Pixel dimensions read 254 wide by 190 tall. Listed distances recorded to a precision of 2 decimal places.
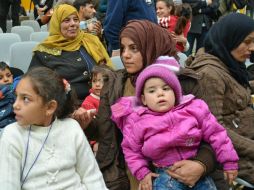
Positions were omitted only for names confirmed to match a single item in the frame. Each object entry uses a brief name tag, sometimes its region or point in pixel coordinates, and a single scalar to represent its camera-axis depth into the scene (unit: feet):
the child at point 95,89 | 10.20
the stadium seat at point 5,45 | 16.97
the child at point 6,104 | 10.42
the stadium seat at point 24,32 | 20.36
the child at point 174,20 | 16.88
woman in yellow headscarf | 11.29
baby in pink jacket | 6.71
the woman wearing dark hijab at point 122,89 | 7.42
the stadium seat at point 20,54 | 14.39
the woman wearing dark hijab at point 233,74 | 7.88
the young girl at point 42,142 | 6.11
